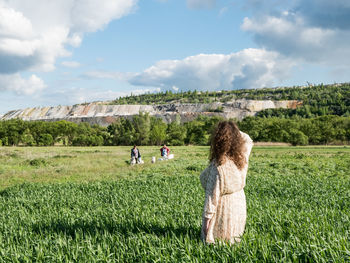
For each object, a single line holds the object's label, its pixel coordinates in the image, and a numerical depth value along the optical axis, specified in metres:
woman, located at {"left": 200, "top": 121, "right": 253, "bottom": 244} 3.88
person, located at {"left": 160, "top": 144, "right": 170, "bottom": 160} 29.14
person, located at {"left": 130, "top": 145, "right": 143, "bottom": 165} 24.28
